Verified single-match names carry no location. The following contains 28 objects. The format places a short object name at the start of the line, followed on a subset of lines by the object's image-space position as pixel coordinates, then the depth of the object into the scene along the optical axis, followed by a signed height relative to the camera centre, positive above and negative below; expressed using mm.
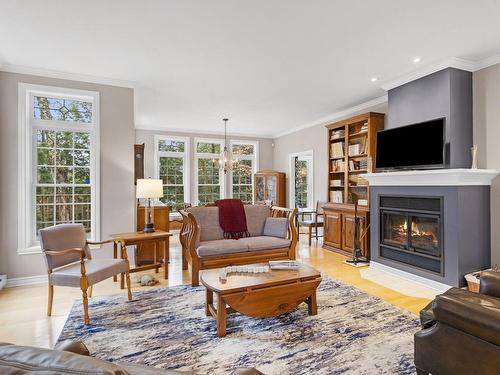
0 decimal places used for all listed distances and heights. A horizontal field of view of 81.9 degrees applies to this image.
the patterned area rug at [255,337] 2023 -1224
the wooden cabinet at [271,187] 7832 +33
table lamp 3959 -12
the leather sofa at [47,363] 512 -326
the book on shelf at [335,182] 5882 +109
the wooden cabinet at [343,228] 4855 -744
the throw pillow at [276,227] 4227 -582
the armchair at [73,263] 2686 -777
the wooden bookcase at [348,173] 4898 +285
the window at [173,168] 7375 +550
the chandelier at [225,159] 6438 +661
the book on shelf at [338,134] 5688 +1084
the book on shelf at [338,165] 5694 +451
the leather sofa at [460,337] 1397 -794
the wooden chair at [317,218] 5981 -660
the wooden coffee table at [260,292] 2352 -882
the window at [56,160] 3791 +420
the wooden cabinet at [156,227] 4367 -636
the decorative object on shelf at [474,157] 3369 +352
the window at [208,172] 7773 +460
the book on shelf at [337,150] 5672 +767
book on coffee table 2821 -771
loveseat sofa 3670 -717
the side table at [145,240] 3606 -666
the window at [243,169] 8250 +571
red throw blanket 4234 -453
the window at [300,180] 7674 +218
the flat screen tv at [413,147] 3520 +539
